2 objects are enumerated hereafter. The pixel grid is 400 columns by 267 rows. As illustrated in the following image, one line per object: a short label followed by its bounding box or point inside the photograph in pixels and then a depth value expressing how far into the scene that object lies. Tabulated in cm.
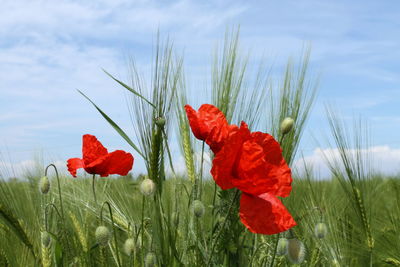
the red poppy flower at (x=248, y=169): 81
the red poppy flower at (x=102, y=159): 112
